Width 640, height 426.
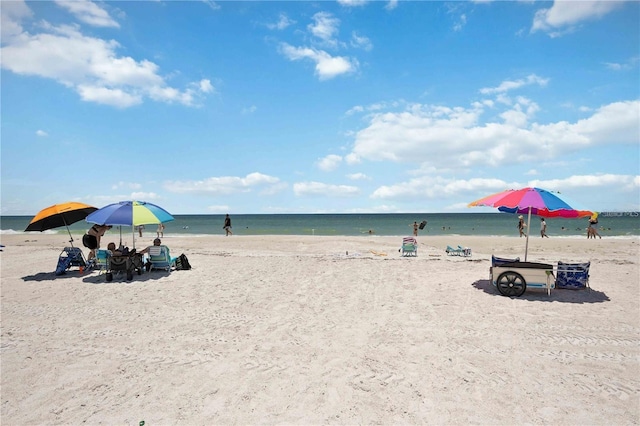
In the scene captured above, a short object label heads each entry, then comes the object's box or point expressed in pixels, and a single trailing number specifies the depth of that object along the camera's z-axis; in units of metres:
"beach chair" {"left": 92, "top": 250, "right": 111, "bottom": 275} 12.38
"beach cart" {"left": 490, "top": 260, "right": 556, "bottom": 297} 9.43
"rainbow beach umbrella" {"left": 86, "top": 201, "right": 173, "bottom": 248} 11.19
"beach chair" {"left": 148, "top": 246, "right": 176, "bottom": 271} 12.53
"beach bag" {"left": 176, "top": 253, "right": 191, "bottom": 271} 13.10
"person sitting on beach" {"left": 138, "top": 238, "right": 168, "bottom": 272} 12.53
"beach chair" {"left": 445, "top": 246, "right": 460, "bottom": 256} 17.08
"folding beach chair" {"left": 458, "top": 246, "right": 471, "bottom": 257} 16.72
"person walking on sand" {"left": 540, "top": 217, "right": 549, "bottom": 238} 27.56
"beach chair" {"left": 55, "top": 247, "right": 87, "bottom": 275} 12.41
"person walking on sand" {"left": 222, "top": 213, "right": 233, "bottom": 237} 29.90
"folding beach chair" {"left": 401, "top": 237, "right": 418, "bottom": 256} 16.42
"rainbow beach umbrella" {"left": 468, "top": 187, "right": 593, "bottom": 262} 9.37
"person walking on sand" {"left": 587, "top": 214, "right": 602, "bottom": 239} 26.62
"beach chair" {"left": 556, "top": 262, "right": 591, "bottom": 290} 9.95
